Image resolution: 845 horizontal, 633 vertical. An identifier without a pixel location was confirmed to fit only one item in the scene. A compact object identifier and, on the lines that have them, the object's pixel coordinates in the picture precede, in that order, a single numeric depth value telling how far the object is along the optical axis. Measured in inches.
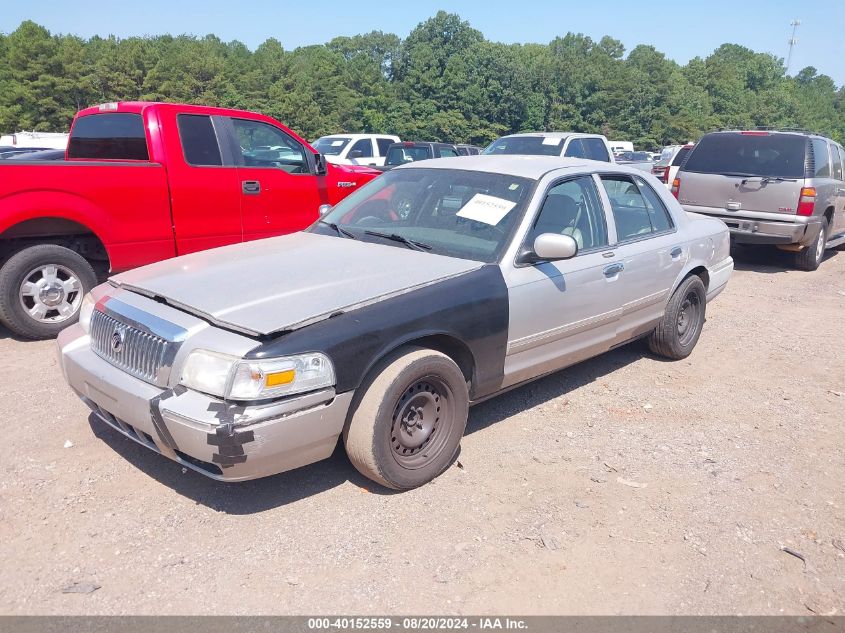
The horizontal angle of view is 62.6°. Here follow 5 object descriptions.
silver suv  376.2
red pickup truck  228.4
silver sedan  120.8
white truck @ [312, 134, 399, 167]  642.2
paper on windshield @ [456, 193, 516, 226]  169.5
